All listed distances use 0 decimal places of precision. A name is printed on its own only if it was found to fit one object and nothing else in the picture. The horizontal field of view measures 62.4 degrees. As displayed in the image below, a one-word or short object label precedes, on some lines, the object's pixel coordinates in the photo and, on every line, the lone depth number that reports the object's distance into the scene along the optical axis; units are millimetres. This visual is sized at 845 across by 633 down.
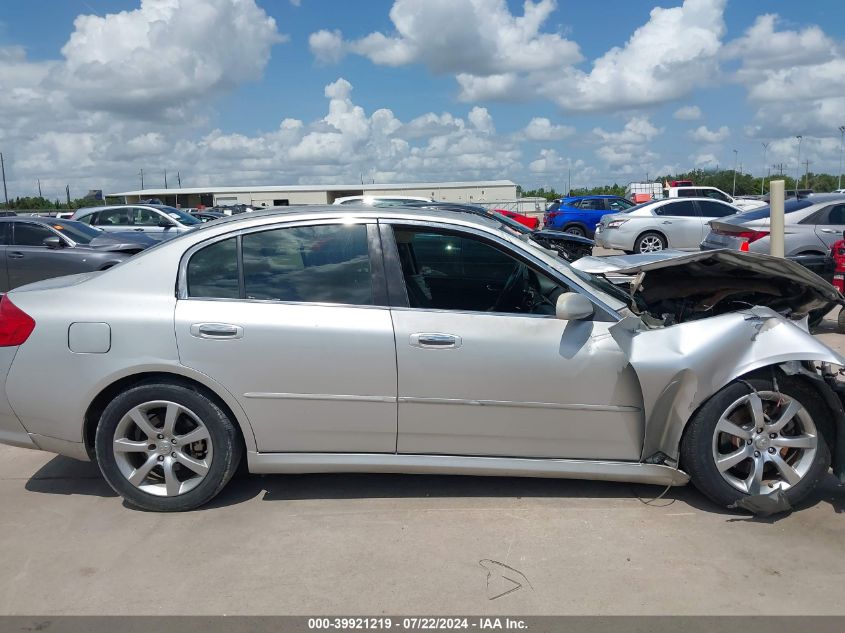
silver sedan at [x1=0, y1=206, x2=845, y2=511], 3648
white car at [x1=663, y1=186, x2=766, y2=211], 23452
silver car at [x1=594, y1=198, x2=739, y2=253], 17656
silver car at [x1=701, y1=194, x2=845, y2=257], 9524
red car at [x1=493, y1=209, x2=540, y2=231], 24894
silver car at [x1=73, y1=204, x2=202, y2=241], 18000
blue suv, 25391
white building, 68844
